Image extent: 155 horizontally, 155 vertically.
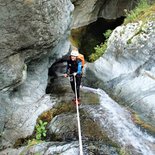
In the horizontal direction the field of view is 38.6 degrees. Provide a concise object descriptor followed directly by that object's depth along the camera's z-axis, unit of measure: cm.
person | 739
